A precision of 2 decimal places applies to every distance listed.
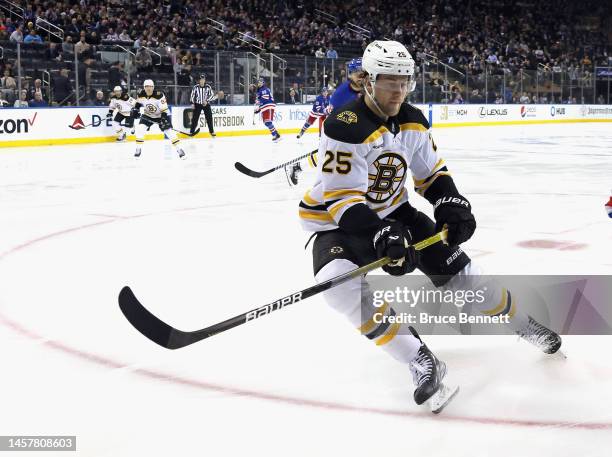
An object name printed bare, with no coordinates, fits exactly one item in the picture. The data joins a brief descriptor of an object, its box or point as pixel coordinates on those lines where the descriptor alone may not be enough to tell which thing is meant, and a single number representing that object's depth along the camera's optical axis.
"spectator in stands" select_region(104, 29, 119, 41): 17.23
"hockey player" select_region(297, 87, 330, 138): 14.88
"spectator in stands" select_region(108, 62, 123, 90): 15.32
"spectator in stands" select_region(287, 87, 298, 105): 18.75
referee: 16.08
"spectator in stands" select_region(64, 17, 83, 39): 16.47
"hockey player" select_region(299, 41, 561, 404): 2.48
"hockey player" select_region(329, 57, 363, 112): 6.54
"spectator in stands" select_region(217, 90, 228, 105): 17.31
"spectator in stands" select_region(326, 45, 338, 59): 22.50
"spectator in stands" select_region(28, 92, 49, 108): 13.76
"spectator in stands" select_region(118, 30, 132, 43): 17.26
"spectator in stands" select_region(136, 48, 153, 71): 15.97
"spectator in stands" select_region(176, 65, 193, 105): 16.75
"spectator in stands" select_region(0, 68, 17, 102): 13.32
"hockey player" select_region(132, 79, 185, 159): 12.67
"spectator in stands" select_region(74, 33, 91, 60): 14.90
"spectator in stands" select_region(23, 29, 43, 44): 15.44
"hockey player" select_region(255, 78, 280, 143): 16.44
